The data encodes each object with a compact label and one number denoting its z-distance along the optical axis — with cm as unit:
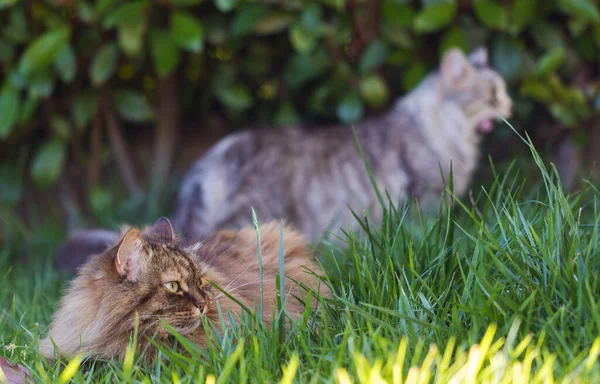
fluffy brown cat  180
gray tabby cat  354
